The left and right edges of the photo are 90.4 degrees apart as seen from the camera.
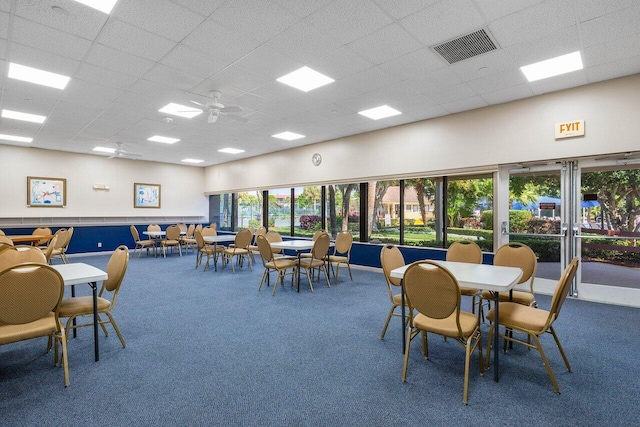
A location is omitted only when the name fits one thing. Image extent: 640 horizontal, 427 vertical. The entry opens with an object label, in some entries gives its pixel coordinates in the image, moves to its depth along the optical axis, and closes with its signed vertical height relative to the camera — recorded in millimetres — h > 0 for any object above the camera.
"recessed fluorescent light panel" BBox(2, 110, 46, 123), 5723 +1830
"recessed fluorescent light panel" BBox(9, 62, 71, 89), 4000 +1837
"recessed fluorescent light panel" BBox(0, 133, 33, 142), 7402 +1831
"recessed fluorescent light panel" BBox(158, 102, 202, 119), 5367 +1834
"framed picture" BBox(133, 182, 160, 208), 10469 +623
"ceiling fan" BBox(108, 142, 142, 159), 8223 +1604
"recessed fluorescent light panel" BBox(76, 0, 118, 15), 2742 +1835
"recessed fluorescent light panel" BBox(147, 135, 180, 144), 7566 +1825
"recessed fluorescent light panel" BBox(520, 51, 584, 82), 3756 +1802
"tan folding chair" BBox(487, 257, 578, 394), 2234 -819
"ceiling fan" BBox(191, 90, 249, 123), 4771 +1622
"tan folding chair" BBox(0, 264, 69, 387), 2092 -590
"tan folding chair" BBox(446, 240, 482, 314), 3893 -506
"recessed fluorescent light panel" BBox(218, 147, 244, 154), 8930 +1806
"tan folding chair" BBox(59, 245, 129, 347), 2730 -805
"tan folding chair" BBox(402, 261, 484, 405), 2156 -645
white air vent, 3309 +1822
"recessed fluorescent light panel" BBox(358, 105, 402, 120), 5523 +1809
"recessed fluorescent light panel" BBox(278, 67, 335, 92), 4168 +1840
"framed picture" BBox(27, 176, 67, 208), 8570 +622
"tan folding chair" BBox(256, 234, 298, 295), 5051 -806
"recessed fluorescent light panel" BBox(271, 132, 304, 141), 7242 +1817
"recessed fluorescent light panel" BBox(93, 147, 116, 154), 8695 +1805
